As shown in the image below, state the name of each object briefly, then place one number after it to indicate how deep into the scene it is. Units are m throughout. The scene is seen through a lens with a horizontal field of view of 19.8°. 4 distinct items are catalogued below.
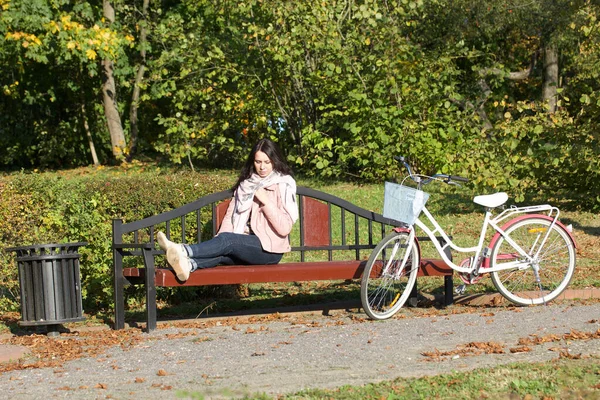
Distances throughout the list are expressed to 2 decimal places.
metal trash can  12.24
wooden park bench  12.16
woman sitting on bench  12.77
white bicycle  12.72
